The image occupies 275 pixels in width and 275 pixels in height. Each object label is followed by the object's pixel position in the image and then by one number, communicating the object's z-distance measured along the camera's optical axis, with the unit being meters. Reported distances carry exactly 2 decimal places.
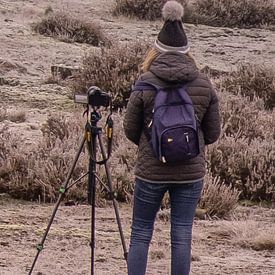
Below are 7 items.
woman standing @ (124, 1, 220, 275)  10.48
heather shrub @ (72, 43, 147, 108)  26.48
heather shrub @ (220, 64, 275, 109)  27.61
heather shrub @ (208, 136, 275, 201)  19.00
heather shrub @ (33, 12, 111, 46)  38.68
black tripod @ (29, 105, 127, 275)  11.36
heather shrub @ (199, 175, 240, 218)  17.09
